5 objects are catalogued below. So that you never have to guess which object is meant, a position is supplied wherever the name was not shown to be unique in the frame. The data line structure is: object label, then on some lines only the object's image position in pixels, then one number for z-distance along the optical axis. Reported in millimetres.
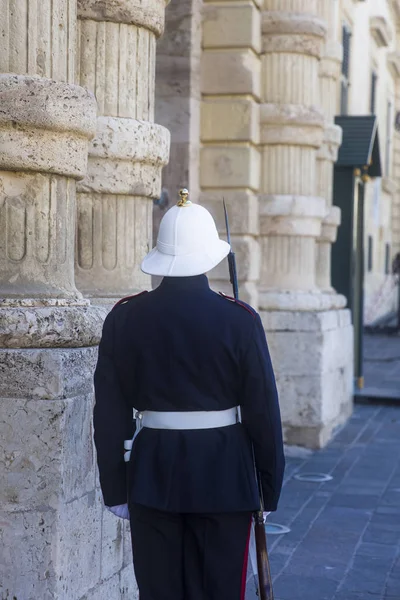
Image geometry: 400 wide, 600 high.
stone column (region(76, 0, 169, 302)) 7593
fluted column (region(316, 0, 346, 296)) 16071
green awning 17263
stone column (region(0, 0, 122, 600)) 5942
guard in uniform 5280
